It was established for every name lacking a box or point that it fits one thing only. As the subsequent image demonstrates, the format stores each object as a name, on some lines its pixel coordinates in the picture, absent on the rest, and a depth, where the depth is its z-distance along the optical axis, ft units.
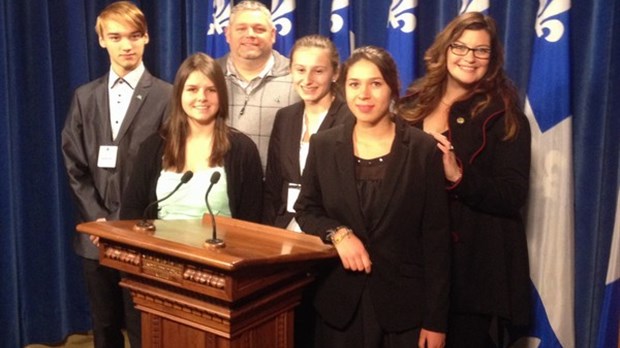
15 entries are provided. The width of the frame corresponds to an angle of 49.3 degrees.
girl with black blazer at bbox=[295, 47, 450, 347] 6.49
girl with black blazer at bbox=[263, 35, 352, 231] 8.34
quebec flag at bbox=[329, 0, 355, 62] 10.55
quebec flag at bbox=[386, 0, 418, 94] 9.87
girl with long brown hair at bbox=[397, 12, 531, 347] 7.32
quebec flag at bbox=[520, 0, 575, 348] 8.99
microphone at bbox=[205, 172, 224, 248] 5.70
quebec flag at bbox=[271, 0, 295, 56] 10.96
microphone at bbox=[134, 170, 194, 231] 6.30
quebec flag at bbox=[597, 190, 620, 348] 8.70
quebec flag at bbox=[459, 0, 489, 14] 9.24
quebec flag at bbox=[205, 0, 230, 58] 11.52
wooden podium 5.59
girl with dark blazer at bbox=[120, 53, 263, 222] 7.79
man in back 9.38
